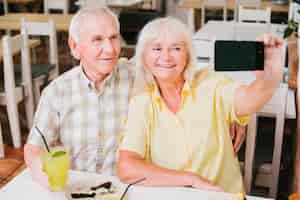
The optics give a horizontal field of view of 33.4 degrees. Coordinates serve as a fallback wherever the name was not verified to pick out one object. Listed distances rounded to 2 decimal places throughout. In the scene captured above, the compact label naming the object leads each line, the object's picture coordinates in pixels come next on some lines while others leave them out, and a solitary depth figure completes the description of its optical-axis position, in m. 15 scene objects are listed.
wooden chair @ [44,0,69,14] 6.19
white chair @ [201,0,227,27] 5.92
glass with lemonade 1.57
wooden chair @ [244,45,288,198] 2.14
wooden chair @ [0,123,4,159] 3.50
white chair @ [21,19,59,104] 3.93
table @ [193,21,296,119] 4.26
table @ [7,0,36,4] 7.31
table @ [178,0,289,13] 6.12
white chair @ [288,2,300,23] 4.41
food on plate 1.56
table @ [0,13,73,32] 4.97
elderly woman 1.78
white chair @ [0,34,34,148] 3.42
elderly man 1.92
